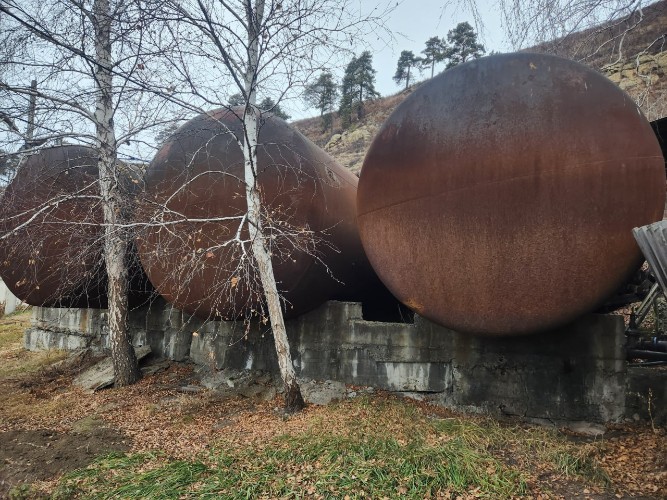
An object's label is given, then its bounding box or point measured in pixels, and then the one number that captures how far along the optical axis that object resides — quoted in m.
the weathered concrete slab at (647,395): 4.41
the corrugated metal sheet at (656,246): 3.37
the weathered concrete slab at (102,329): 7.76
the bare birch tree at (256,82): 4.95
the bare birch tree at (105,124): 6.23
